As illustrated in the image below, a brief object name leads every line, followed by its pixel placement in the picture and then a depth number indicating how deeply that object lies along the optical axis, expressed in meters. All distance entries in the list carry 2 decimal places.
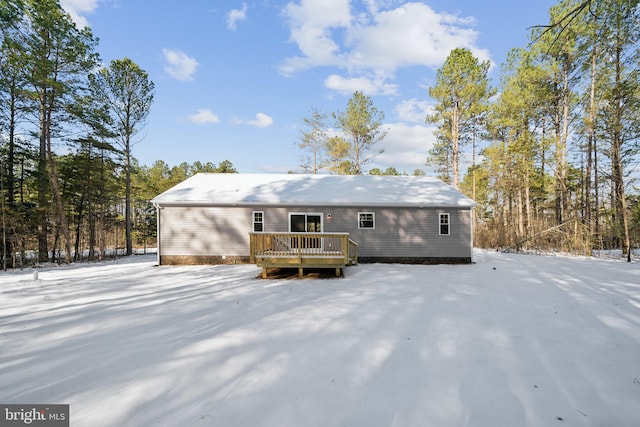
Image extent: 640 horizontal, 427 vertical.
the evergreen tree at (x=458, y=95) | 16.08
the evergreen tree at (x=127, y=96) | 14.77
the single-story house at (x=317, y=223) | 10.66
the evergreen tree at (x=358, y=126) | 20.52
